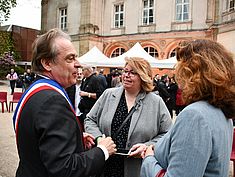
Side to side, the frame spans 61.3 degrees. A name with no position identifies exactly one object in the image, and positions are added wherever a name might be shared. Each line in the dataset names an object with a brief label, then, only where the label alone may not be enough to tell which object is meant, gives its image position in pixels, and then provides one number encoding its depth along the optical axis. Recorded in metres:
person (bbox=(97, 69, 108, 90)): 4.16
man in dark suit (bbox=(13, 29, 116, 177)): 0.96
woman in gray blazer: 1.79
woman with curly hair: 0.95
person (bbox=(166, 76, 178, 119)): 7.62
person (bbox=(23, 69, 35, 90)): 12.82
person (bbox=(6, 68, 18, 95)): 13.22
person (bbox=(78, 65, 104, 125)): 4.00
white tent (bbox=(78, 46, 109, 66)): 8.94
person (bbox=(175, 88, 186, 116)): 7.50
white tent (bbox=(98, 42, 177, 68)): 8.45
